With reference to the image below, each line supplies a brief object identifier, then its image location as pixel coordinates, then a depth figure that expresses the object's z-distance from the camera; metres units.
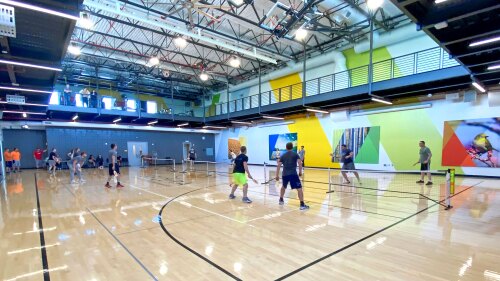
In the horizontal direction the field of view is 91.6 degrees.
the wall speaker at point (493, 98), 11.09
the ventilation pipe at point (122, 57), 14.51
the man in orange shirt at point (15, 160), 16.42
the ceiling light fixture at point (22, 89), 9.02
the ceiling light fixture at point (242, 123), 21.97
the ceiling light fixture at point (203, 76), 16.27
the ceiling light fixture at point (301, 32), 10.51
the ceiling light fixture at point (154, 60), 13.75
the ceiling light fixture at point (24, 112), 14.36
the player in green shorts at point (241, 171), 6.83
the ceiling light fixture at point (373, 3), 8.78
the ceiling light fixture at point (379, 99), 12.71
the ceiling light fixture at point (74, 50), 12.00
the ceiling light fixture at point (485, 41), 5.49
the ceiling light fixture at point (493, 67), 7.47
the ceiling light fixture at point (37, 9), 3.95
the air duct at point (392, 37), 12.29
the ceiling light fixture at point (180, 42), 11.02
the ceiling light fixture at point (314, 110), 15.90
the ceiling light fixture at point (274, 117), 18.58
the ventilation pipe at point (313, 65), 15.13
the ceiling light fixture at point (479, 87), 9.61
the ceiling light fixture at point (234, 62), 14.42
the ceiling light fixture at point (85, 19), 9.14
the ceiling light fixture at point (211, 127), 25.79
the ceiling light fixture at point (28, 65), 6.28
